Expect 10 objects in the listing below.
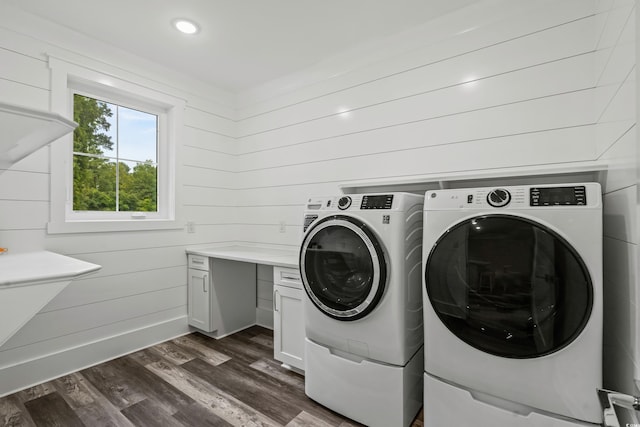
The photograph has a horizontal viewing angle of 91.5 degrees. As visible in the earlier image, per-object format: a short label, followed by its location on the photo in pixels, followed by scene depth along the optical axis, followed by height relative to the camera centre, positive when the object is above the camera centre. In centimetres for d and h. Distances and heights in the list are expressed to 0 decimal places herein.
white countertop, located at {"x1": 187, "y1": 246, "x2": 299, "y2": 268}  215 -33
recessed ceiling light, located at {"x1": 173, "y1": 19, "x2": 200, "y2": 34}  203 +126
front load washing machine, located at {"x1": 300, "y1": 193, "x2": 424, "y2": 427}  150 -46
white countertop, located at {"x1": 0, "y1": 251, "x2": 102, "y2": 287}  111 -24
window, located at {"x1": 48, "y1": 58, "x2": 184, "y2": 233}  209 +45
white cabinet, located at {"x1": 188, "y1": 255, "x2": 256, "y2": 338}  261 -71
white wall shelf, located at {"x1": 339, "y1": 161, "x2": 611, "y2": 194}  142 +21
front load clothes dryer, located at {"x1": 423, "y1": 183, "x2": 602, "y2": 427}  111 -35
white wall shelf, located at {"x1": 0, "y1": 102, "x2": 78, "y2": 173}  120 +36
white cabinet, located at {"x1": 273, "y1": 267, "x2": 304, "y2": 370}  204 -70
